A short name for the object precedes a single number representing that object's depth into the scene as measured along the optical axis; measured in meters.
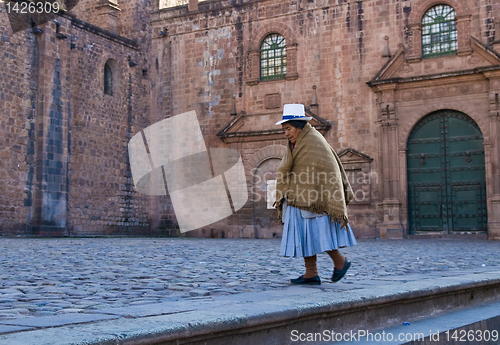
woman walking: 5.48
